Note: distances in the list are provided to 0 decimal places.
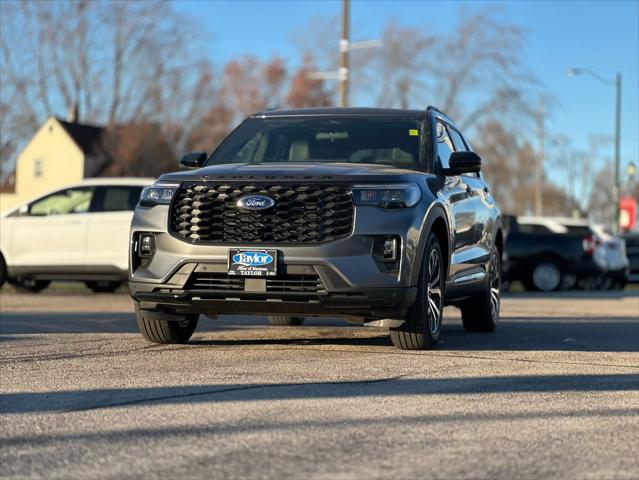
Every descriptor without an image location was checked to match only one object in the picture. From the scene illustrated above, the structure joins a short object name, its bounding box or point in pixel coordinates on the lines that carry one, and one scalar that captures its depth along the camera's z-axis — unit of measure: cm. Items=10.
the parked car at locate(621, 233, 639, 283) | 2727
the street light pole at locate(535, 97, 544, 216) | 4816
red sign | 4397
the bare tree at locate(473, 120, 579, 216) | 5066
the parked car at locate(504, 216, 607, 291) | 2323
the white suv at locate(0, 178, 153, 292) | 1562
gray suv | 730
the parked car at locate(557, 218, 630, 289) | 2381
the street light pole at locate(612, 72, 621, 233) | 4169
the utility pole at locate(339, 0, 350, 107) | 2946
